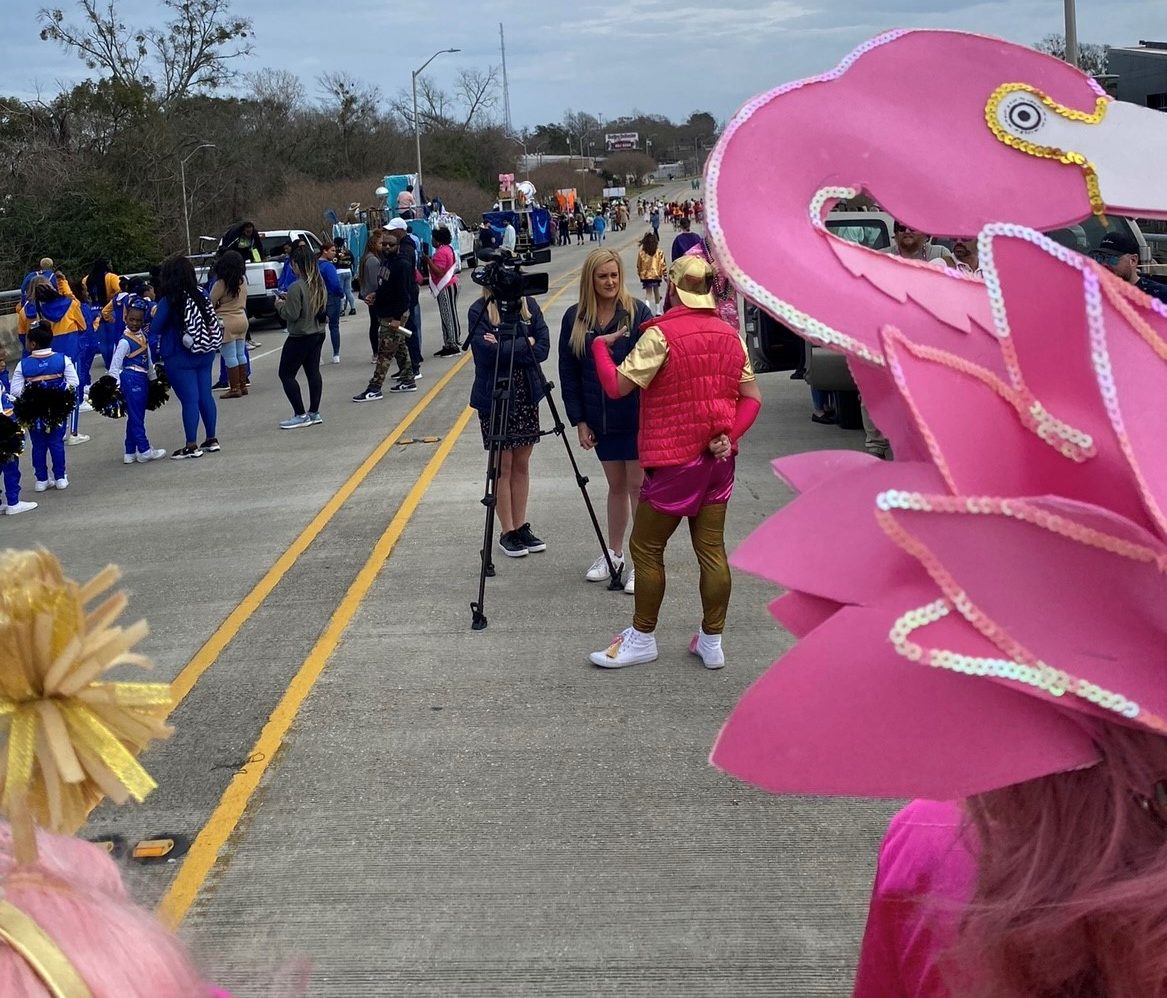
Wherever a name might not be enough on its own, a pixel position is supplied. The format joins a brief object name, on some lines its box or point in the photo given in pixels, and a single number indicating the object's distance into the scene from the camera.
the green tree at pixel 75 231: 29.05
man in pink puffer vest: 4.93
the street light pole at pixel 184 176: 39.12
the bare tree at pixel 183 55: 42.41
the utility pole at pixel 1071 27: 18.65
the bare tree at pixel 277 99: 60.47
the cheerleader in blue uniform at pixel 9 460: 8.81
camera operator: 6.70
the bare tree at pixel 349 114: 66.06
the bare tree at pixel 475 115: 93.68
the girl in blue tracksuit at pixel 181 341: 10.61
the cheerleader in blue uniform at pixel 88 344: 13.62
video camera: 6.50
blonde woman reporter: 6.02
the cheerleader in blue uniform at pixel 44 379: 9.77
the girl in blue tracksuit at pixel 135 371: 10.80
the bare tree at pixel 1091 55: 34.12
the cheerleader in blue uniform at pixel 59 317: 12.59
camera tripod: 6.58
